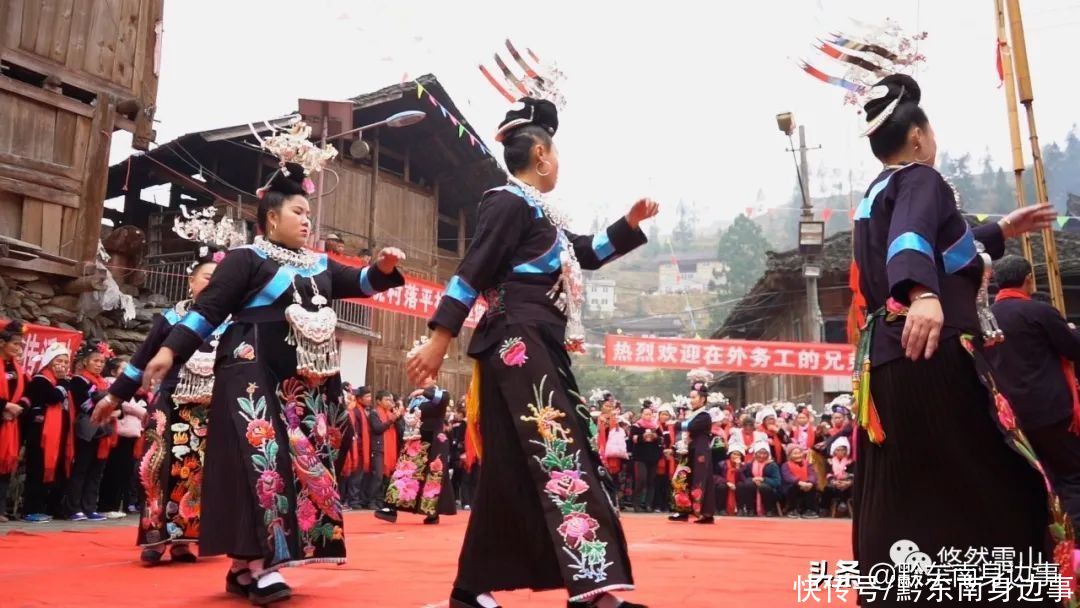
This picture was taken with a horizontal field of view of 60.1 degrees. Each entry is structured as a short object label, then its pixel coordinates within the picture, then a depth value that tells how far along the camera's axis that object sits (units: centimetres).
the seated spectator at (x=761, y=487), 1391
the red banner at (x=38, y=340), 933
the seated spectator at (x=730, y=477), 1398
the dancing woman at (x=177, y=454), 476
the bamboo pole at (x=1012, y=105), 507
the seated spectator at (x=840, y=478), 1370
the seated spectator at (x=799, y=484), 1391
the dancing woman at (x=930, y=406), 251
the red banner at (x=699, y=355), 1883
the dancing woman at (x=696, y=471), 1030
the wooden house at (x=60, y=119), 1100
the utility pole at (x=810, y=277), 1688
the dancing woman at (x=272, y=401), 357
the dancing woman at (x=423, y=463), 910
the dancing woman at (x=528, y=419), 283
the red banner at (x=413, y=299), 1466
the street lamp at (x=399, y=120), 1207
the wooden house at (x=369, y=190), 1584
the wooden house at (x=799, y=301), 1814
